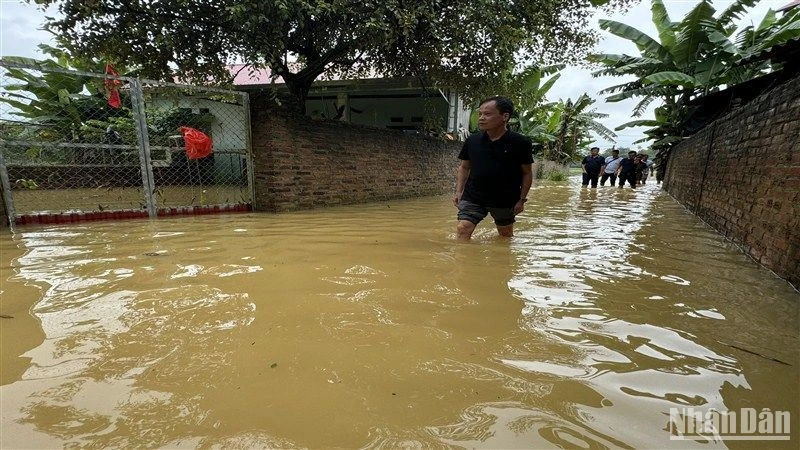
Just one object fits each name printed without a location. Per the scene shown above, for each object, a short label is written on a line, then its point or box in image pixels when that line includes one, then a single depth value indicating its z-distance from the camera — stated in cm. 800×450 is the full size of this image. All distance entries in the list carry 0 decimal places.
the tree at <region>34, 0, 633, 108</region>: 548
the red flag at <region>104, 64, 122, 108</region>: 566
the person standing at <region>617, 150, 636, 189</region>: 1498
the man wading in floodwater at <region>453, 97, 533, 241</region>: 367
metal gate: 532
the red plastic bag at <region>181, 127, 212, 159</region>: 588
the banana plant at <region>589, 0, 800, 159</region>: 878
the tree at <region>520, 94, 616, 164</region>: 1888
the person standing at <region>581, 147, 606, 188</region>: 1398
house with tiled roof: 1170
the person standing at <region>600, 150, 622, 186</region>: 1527
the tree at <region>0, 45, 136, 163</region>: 1016
